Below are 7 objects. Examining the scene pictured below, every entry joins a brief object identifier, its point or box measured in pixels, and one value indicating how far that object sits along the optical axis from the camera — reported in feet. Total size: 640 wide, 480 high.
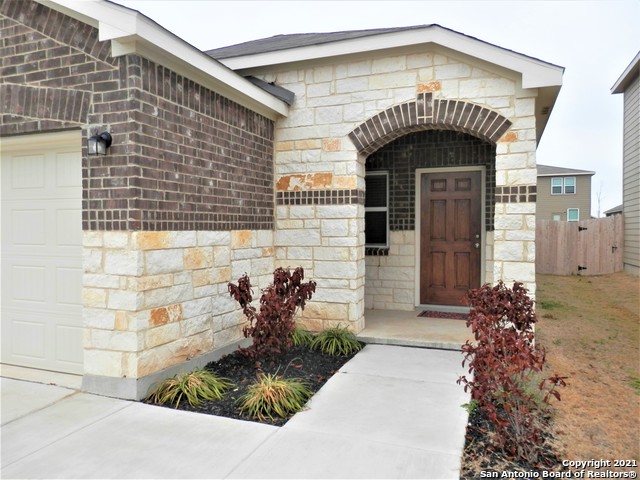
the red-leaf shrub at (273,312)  15.40
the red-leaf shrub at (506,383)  9.76
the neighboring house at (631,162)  39.47
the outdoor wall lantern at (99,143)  12.69
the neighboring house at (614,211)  77.62
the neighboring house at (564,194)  83.56
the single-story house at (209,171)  13.00
